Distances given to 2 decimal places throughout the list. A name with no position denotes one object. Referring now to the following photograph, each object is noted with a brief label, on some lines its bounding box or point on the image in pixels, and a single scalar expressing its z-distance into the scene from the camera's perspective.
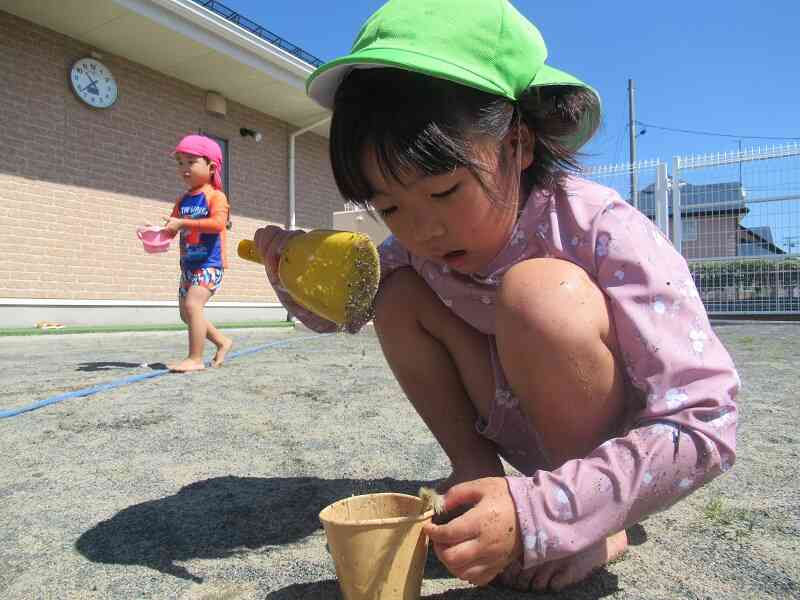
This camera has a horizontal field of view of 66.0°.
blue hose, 2.15
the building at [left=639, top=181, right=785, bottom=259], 8.00
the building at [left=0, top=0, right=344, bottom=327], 6.25
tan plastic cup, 0.81
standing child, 3.74
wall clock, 6.68
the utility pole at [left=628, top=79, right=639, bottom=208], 20.91
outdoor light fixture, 8.91
